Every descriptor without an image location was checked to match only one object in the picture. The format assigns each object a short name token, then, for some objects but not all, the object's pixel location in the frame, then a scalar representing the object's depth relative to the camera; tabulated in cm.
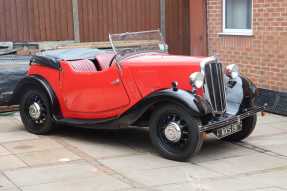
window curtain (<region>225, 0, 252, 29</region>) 1048
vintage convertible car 648
